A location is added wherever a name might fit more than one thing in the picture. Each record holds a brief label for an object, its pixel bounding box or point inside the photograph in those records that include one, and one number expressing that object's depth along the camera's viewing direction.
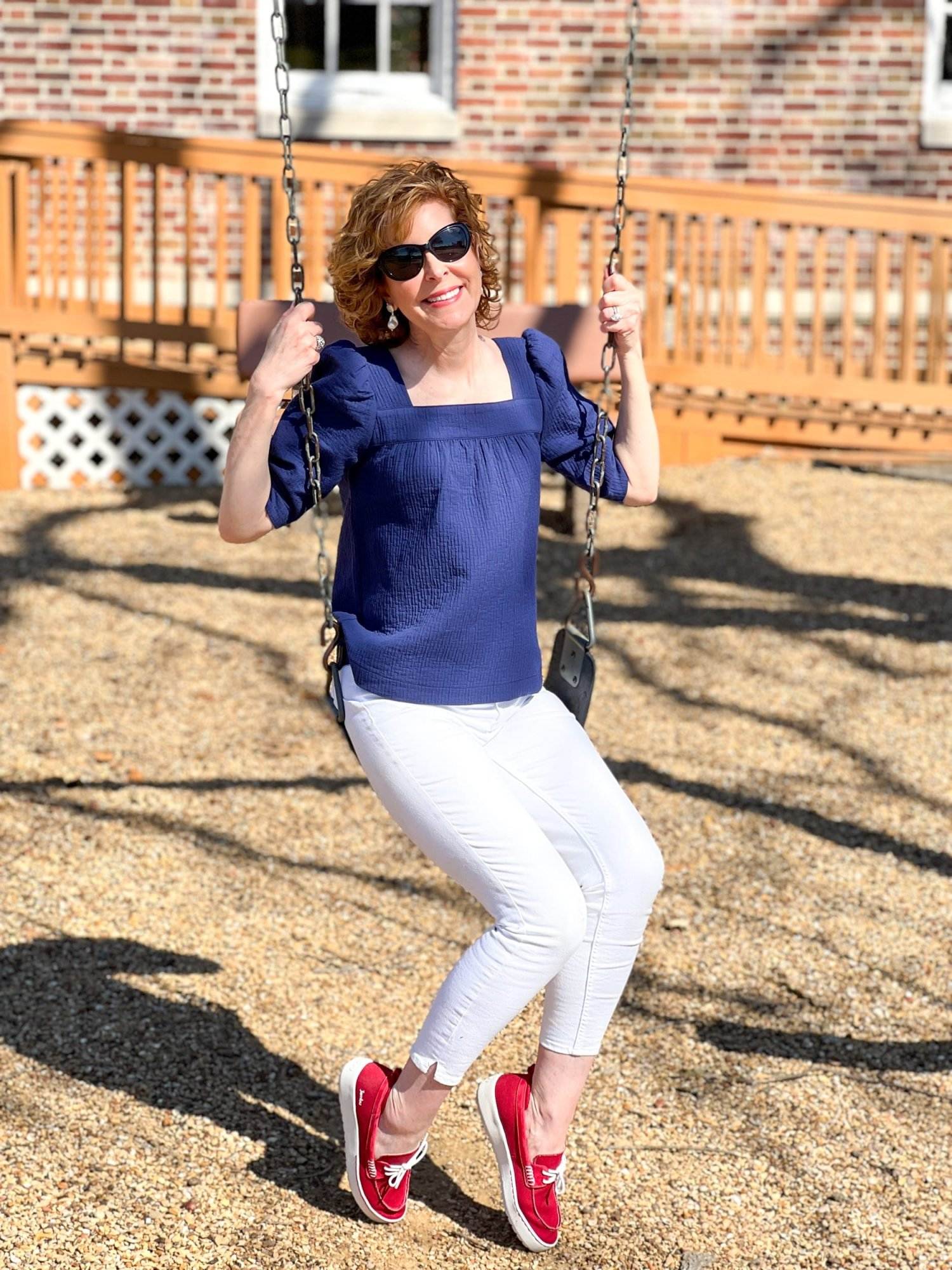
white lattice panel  8.27
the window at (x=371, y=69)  10.28
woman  2.56
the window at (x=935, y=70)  10.21
